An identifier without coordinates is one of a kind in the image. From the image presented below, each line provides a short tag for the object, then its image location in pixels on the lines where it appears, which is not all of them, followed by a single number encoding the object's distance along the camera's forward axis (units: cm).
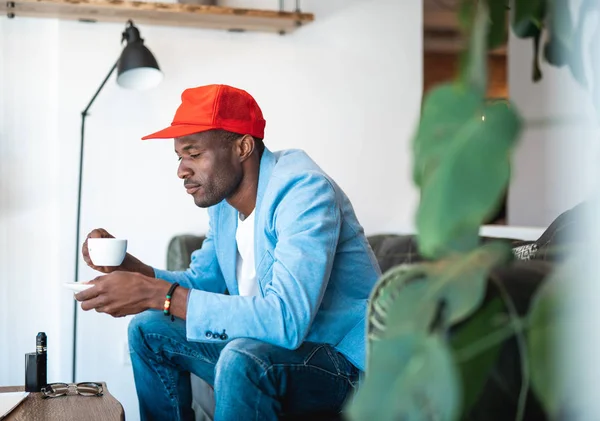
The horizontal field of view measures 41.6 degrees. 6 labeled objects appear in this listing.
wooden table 166
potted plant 55
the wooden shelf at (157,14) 299
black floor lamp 284
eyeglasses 191
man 174
